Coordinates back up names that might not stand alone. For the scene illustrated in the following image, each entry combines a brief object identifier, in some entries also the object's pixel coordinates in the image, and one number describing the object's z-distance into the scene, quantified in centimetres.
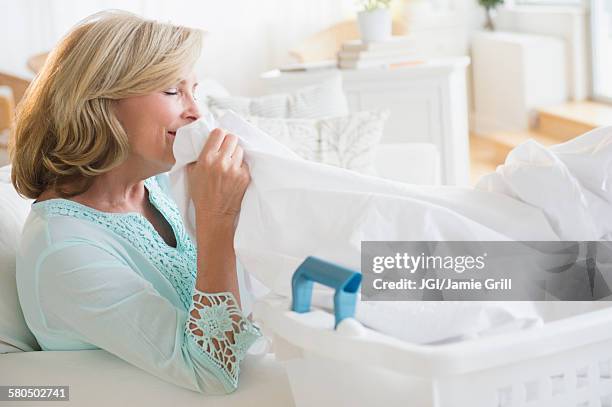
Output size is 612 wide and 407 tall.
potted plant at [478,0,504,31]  648
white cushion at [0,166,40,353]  151
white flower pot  404
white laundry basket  87
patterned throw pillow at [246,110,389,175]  276
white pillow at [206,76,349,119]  297
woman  134
